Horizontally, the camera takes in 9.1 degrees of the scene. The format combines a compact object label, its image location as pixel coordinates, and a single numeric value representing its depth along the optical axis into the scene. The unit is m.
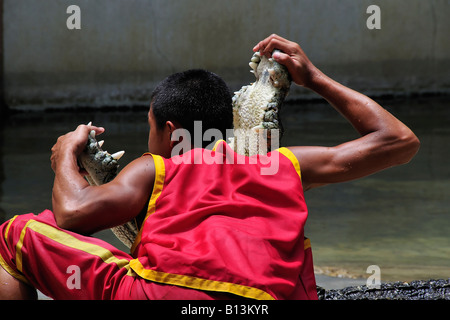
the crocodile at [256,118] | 5.94
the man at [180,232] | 5.61
